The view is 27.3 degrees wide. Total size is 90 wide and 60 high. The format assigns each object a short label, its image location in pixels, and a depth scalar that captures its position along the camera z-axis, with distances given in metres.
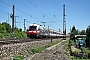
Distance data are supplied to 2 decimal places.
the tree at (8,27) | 72.70
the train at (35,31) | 35.19
